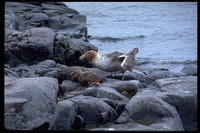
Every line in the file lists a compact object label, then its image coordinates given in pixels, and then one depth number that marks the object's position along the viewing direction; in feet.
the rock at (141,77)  61.04
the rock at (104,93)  47.60
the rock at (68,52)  84.58
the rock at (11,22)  104.60
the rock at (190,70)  73.25
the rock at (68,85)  54.34
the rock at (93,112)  41.98
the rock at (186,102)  43.34
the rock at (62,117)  38.73
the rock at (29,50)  80.48
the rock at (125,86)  52.90
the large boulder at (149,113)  40.01
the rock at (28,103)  40.16
